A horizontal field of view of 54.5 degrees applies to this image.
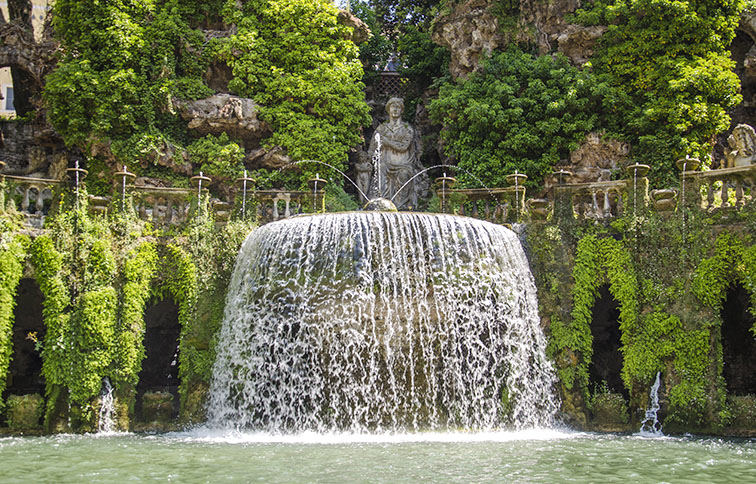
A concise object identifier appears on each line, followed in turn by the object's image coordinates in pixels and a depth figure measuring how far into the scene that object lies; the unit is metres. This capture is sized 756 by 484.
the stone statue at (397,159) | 19.42
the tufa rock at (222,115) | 19.59
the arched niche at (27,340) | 15.55
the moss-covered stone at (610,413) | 12.57
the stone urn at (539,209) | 13.94
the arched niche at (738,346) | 14.50
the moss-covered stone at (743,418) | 11.79
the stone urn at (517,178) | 14.50
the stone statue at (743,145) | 15.21
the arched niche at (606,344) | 15.12
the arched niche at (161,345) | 16.48
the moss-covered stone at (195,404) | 13.05
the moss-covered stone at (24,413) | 12.30
